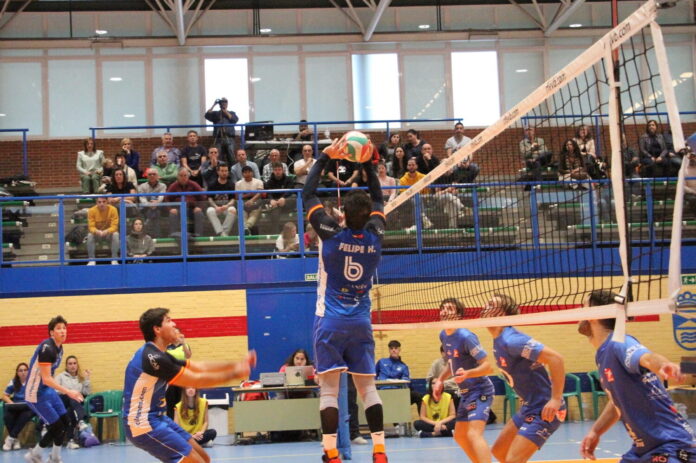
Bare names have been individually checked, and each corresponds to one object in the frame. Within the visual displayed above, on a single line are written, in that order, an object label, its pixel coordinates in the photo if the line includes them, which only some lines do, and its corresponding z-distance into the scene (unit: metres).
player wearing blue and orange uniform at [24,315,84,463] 11.06
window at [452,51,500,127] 25.67
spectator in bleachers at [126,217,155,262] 16.69
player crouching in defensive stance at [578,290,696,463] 5.04
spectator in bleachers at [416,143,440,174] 19.30
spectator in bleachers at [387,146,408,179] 19.59
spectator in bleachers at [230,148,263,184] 19.12
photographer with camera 22.54
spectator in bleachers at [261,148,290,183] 19.14
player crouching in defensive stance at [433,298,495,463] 8.73
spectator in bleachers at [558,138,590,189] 12.83
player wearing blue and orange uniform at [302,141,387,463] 6.98
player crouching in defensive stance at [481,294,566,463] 7.79
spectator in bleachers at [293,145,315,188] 18.56
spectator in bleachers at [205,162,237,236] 16.80
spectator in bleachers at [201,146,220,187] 18.95
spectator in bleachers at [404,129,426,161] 20.05
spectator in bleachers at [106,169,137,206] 18.03
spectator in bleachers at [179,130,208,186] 20.35
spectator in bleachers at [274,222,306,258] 17.02
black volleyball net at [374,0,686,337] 4.99
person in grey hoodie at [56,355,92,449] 15.83
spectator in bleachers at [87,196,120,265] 16.61
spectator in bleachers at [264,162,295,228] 16.88
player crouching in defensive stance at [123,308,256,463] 7.23
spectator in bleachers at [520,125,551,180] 15.04
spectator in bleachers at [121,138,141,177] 20.53
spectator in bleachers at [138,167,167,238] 16.64
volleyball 7.07
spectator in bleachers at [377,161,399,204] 17.09
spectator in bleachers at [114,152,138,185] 18.83
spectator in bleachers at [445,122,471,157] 21.14
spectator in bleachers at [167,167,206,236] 16.64
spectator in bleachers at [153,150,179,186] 19.66
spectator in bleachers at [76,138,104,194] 20.12
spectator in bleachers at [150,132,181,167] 20.92
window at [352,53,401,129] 25.47
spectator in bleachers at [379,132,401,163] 20.46
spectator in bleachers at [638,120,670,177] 15.94
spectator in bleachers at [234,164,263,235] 16.88
